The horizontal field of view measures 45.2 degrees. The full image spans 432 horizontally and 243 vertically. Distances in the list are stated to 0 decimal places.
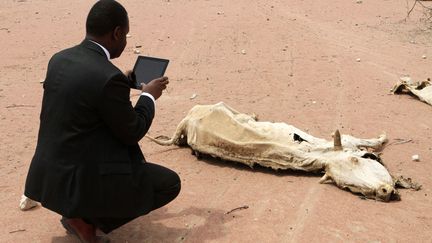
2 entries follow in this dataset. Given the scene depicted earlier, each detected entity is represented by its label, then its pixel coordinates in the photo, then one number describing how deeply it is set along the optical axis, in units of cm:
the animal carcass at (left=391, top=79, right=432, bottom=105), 654
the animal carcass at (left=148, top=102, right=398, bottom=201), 419
